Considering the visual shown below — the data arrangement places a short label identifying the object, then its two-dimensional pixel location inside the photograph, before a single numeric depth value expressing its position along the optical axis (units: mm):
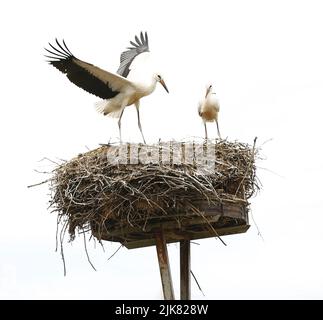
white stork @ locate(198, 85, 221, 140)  8250
